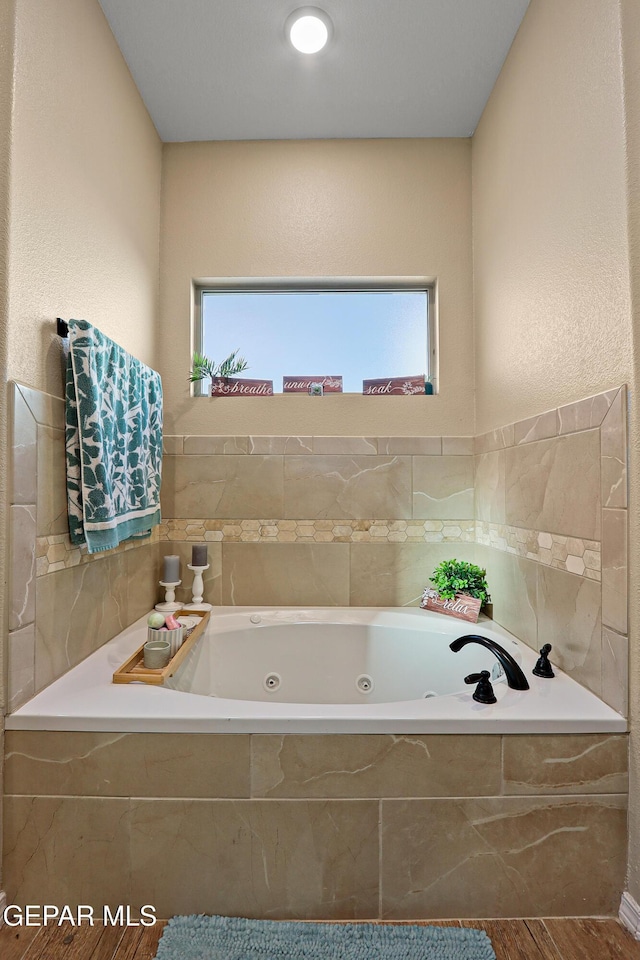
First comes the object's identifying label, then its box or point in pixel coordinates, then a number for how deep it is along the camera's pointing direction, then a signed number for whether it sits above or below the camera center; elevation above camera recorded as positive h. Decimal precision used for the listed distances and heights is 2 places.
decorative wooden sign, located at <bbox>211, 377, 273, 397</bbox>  2.34 +0.47
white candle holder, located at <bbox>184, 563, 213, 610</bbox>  2.20 -0.45
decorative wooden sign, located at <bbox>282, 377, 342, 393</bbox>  2.36 +0.50
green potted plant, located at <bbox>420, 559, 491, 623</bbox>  2.04 -0.43
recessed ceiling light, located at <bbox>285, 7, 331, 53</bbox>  1.72 +1.64
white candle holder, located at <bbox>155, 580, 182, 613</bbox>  2.16 -0.49
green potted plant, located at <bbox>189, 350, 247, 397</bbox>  2.35 +0.56
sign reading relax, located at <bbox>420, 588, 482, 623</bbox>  2.01 -0.50
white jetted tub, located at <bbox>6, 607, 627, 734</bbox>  1.19 -0.57
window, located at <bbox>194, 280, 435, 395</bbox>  2.41 +0.80
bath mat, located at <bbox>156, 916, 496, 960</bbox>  1.10 -1.04
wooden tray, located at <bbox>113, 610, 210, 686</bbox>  1.40 -0.54
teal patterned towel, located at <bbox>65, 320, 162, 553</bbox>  1.44 +0.14
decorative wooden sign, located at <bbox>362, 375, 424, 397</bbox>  2.33 +0.48
